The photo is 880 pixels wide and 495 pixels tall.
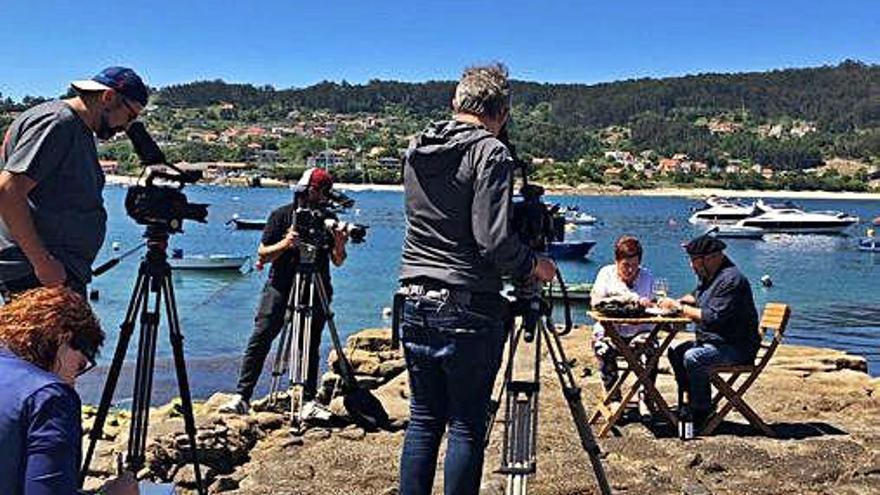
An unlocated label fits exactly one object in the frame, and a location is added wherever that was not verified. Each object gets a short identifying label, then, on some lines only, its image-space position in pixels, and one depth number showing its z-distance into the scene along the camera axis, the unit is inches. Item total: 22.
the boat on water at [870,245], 2028.4
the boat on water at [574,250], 1604.3
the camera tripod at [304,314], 255.4
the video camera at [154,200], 178.5
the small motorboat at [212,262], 1298.0
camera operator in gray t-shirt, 153.1
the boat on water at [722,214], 2758.4
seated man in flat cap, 262.7
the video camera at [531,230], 160.9
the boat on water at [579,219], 2551.7
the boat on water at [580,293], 976.9
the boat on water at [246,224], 2440.1
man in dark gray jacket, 147.0
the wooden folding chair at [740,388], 262.5
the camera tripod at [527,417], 174.6
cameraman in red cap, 254.7
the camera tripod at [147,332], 176.1
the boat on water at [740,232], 2439.7
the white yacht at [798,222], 2486.5
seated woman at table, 283.0
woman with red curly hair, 92.4
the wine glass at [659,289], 297.9
